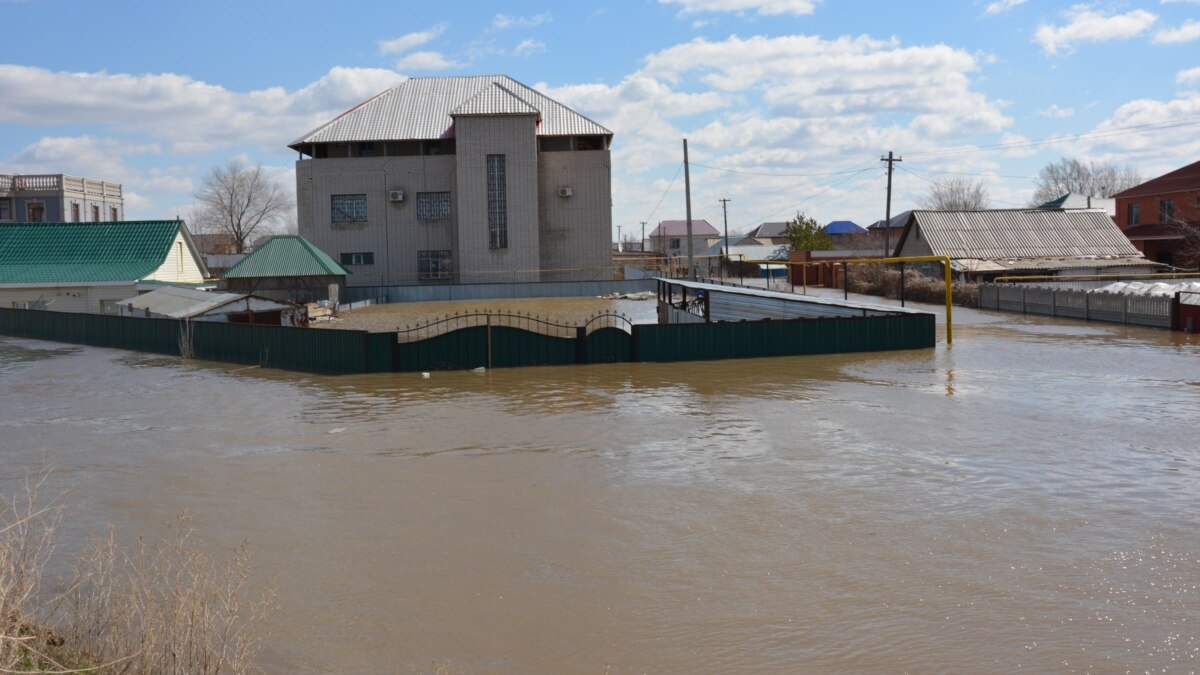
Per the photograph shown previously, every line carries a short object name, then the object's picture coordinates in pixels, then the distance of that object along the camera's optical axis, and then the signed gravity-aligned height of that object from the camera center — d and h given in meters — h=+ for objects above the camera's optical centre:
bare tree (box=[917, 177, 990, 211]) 121.44 +8.62
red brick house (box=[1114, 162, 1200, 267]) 62.22 +3.72
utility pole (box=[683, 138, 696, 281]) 58.56 +5.36
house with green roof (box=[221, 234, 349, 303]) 51.59 +0.70
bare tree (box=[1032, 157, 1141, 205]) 125.56 +10.61
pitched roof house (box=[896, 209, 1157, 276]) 55.88 +1.92
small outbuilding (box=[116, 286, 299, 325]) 34.09 -0.63
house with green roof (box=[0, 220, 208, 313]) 47.72 +1.30
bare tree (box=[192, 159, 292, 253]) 120.69 +8.18
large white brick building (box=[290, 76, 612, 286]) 65.38 +4.82
